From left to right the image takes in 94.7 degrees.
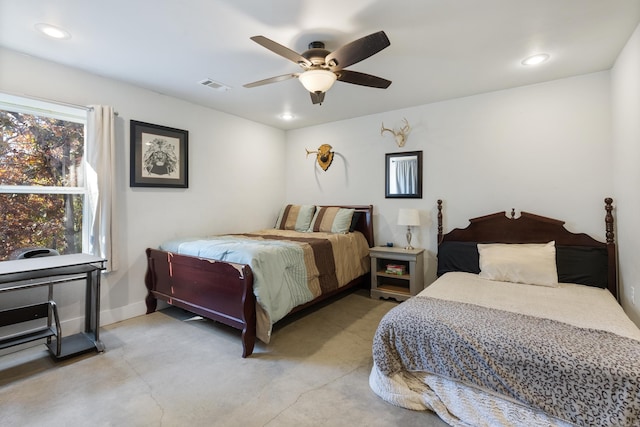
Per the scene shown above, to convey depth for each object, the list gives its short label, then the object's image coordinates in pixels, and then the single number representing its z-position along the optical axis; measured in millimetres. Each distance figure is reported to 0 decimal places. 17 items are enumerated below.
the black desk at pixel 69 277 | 2115
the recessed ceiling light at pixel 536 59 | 2529
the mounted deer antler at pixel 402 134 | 3947
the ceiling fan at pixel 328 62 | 1862
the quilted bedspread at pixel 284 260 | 2424
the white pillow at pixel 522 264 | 2615
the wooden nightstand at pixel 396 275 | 3564
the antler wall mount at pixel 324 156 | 4648
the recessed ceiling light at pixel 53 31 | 2111
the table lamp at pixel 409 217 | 3613
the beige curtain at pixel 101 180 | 2793
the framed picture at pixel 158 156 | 3213
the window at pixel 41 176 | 2574
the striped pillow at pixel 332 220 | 4030
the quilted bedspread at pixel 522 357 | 1299
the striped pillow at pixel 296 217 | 4430
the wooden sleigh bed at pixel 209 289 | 2371
